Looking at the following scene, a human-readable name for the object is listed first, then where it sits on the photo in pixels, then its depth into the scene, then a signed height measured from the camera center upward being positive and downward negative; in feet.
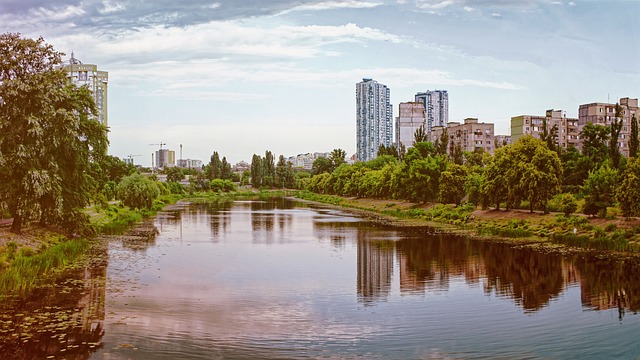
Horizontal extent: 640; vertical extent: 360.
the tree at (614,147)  233.21 +11.78
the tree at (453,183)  232.32 -2.16
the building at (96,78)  543.80 +101.67
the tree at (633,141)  234.99 +14.11
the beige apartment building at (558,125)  411.95 +36.64
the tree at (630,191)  132.67 -3.44
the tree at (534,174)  173.88 +0.89
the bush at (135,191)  225.15 -4.35
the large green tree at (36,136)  110.42 +8.93
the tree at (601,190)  145.59 -3.47
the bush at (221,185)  594.24 -5.86
